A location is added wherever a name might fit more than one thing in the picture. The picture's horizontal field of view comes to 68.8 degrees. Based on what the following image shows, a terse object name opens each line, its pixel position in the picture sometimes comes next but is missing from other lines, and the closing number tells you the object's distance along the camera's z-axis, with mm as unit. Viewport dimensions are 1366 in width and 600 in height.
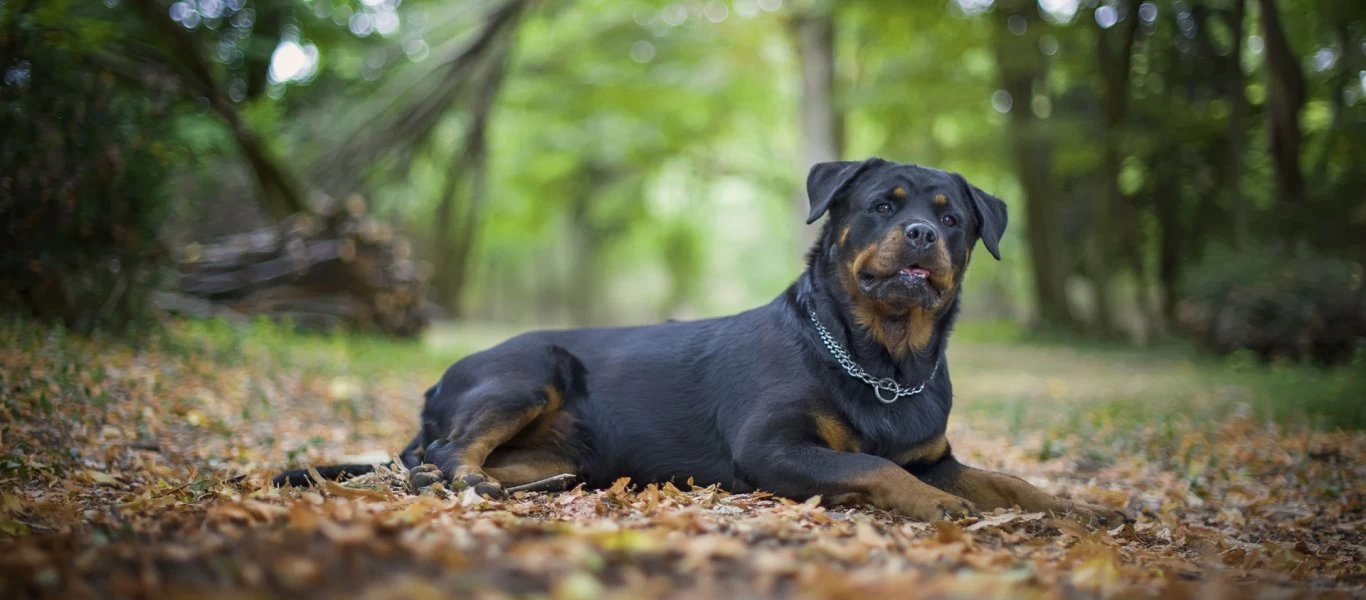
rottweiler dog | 4449
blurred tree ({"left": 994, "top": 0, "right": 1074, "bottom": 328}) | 17125
